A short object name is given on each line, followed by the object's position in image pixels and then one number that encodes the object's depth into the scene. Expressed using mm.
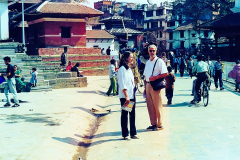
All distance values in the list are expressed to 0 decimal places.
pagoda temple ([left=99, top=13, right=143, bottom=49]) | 59500
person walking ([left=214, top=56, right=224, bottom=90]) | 17803
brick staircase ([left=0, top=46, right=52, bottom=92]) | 17334
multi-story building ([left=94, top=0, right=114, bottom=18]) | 77500
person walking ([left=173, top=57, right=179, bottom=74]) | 29936
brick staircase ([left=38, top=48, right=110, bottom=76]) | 29297
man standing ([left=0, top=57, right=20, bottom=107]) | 11750
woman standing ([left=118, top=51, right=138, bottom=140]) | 7525
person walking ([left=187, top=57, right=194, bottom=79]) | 26891
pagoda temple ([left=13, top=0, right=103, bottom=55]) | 30764
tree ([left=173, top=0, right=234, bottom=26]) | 41750
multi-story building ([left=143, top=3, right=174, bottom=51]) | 73831
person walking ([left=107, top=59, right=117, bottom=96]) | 16572
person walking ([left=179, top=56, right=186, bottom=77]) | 27086
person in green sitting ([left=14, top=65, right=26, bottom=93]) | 15452
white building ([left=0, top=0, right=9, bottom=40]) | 27484
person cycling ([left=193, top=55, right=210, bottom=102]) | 12445
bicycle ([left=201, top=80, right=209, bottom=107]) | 12398
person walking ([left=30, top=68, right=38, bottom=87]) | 16906
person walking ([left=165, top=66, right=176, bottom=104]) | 12844
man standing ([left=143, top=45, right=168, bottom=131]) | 8348
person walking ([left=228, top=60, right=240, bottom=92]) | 17269
